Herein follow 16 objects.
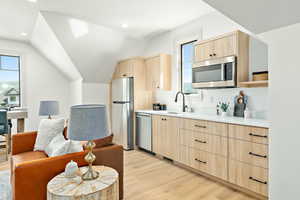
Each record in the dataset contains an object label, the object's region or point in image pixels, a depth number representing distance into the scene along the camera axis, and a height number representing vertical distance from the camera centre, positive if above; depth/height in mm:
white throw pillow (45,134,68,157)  2330 -612
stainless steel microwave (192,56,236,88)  2684 +419
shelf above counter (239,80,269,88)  2391 +208
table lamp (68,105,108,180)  1421 -198
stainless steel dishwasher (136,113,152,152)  3875 -740
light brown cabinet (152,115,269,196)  2119 -748
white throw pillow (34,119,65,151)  2656 -501
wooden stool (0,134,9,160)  3621 -1150
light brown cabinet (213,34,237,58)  2676 +823
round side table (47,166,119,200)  1314 -705
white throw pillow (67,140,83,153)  1842 -515
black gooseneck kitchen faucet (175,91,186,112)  3766 -118
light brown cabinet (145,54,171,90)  4035 +626
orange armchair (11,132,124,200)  1484 -659
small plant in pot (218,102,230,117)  2967 -164
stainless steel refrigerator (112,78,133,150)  4273 -373
